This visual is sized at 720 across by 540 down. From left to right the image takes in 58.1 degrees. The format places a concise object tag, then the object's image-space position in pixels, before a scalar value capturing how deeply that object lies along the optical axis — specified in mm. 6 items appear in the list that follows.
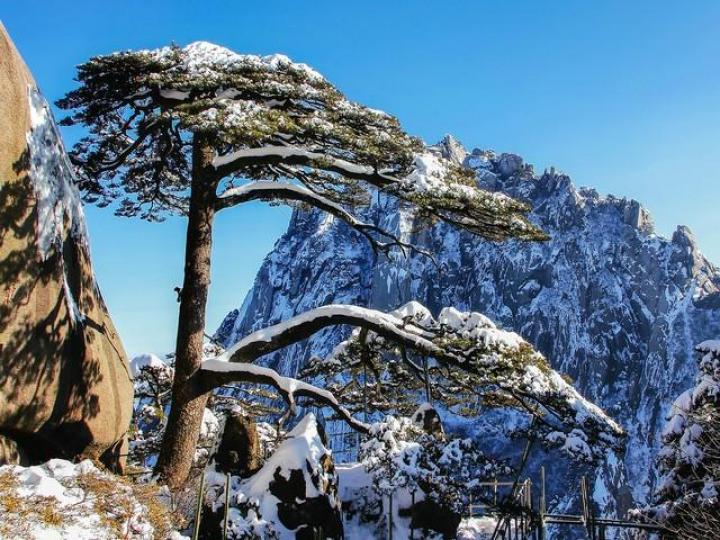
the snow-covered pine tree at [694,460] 8953
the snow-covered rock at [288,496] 7945
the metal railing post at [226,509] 6742
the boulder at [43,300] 6930
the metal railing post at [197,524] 5822
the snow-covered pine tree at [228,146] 8336
